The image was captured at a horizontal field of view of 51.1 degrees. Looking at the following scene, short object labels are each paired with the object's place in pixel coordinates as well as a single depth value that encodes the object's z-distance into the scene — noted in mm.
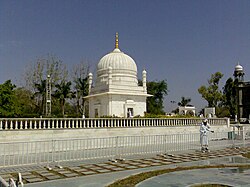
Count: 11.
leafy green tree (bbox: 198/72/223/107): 39250
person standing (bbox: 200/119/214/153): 11500
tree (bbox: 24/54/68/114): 31203
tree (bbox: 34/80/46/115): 27906
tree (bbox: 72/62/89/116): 30562
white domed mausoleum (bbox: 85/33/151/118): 23188
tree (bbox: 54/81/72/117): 27500
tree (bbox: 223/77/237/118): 43000
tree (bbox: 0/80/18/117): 18427
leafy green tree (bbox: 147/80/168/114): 45791
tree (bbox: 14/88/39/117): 30505
